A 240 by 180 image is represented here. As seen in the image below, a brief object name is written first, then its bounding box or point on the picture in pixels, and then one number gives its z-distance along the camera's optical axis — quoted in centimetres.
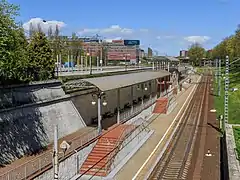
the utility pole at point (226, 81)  2330
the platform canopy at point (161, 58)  5581
